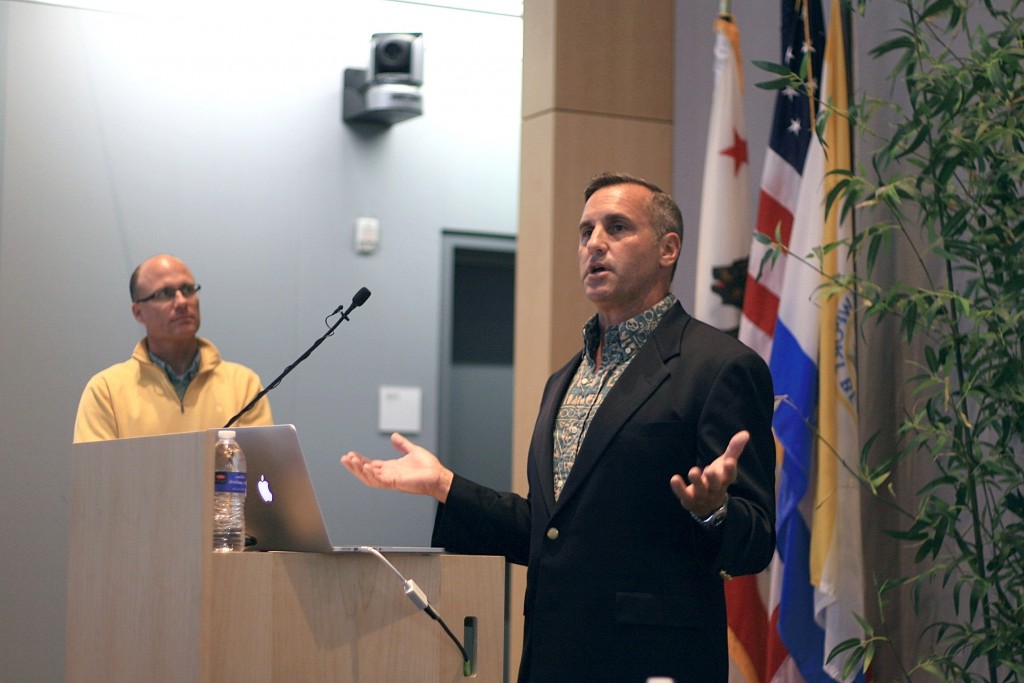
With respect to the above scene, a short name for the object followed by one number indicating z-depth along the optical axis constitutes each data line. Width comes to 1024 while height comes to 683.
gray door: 6.38
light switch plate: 5.99
